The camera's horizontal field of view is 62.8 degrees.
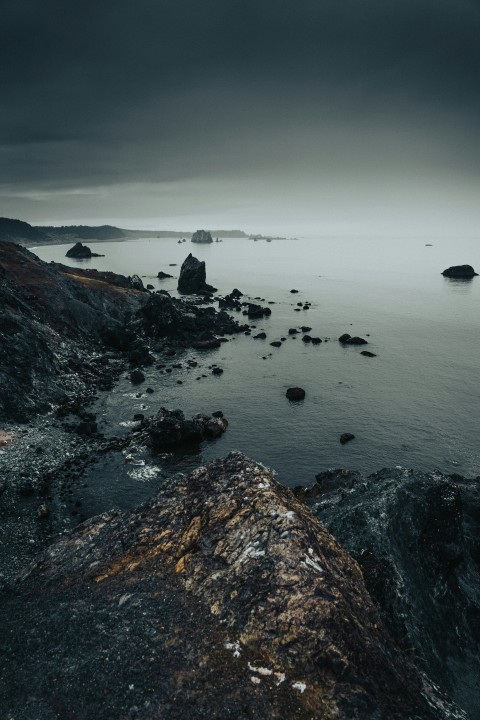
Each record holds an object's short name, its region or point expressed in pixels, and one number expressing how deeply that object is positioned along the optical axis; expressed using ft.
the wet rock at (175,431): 133.39
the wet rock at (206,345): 253.24
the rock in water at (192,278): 448.65
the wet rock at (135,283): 396.16
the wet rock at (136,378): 186.39
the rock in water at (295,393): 176.45
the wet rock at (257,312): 339.98
